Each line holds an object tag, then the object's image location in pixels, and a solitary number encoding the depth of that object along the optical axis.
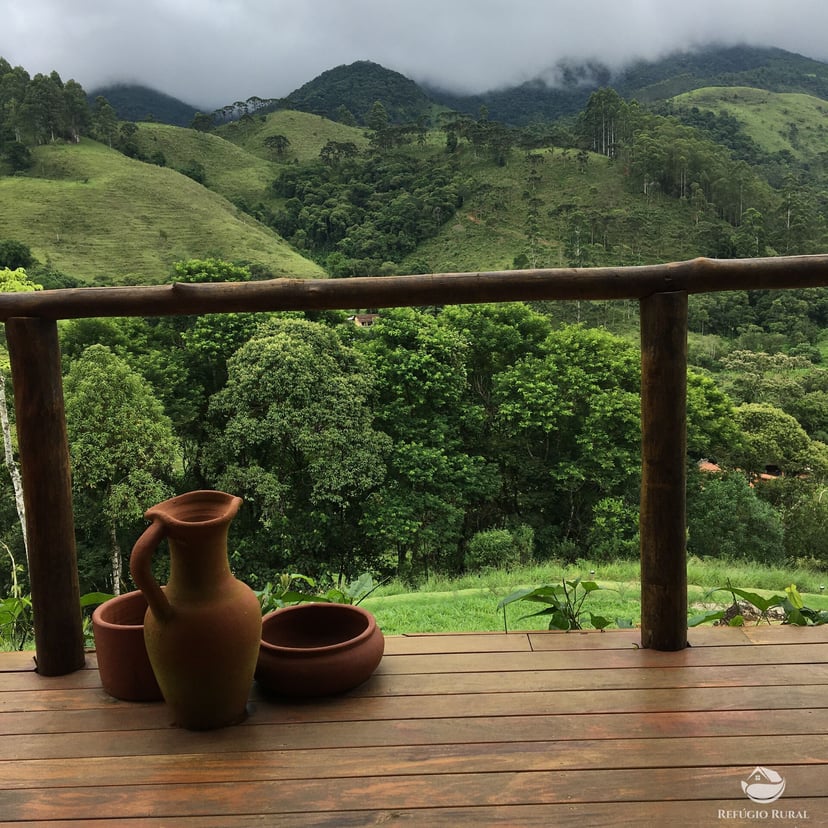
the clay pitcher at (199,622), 1.34
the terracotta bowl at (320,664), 1.50
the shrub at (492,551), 12.81
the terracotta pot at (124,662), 1.51
